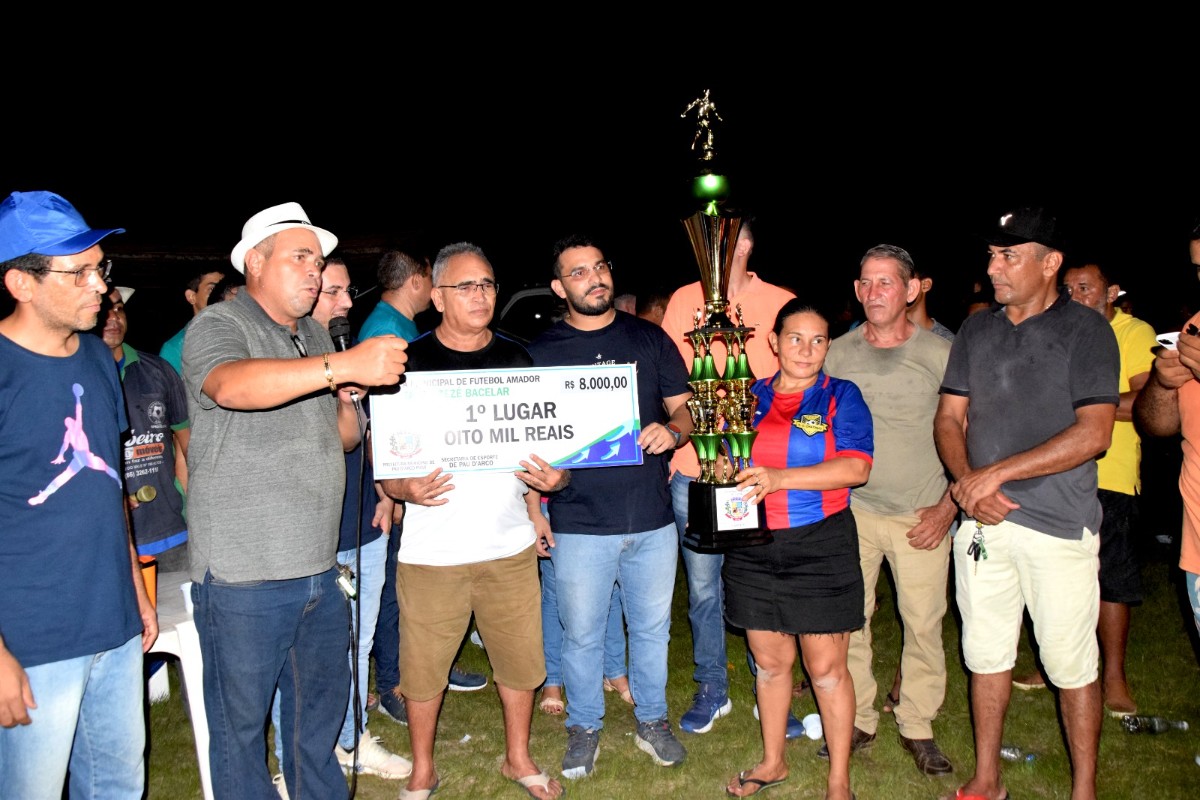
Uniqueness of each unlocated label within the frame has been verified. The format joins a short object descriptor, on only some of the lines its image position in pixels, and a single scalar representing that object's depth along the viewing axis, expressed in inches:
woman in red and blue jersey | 146.4
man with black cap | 142.0
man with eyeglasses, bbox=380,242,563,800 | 152.8
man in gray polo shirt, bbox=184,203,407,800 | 115.3
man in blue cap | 100.3
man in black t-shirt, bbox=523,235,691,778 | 167.0
